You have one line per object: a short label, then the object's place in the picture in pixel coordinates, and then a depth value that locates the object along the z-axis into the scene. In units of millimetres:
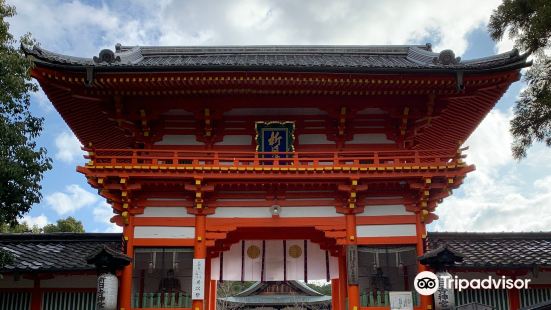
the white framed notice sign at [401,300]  12375
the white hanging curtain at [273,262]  16547
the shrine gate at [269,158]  12227
